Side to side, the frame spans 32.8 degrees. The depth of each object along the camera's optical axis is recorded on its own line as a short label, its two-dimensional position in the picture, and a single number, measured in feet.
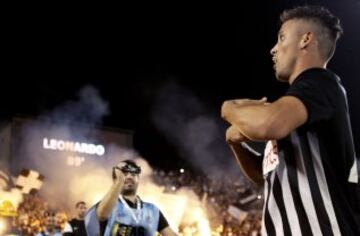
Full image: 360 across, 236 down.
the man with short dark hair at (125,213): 19.33
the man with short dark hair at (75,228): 21.74
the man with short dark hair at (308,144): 7.95
